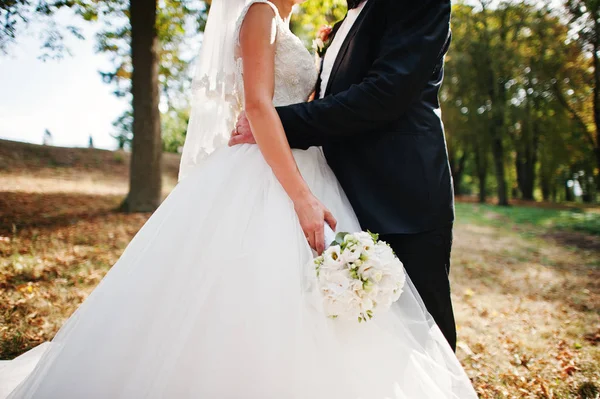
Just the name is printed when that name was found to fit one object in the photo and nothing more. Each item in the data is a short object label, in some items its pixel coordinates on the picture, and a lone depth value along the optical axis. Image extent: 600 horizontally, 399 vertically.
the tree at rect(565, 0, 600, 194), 12.77
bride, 1.40
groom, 1.58
